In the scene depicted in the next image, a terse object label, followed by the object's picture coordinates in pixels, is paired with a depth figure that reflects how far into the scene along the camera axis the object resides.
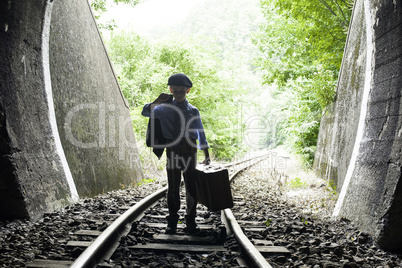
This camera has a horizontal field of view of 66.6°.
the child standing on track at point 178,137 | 4.03
